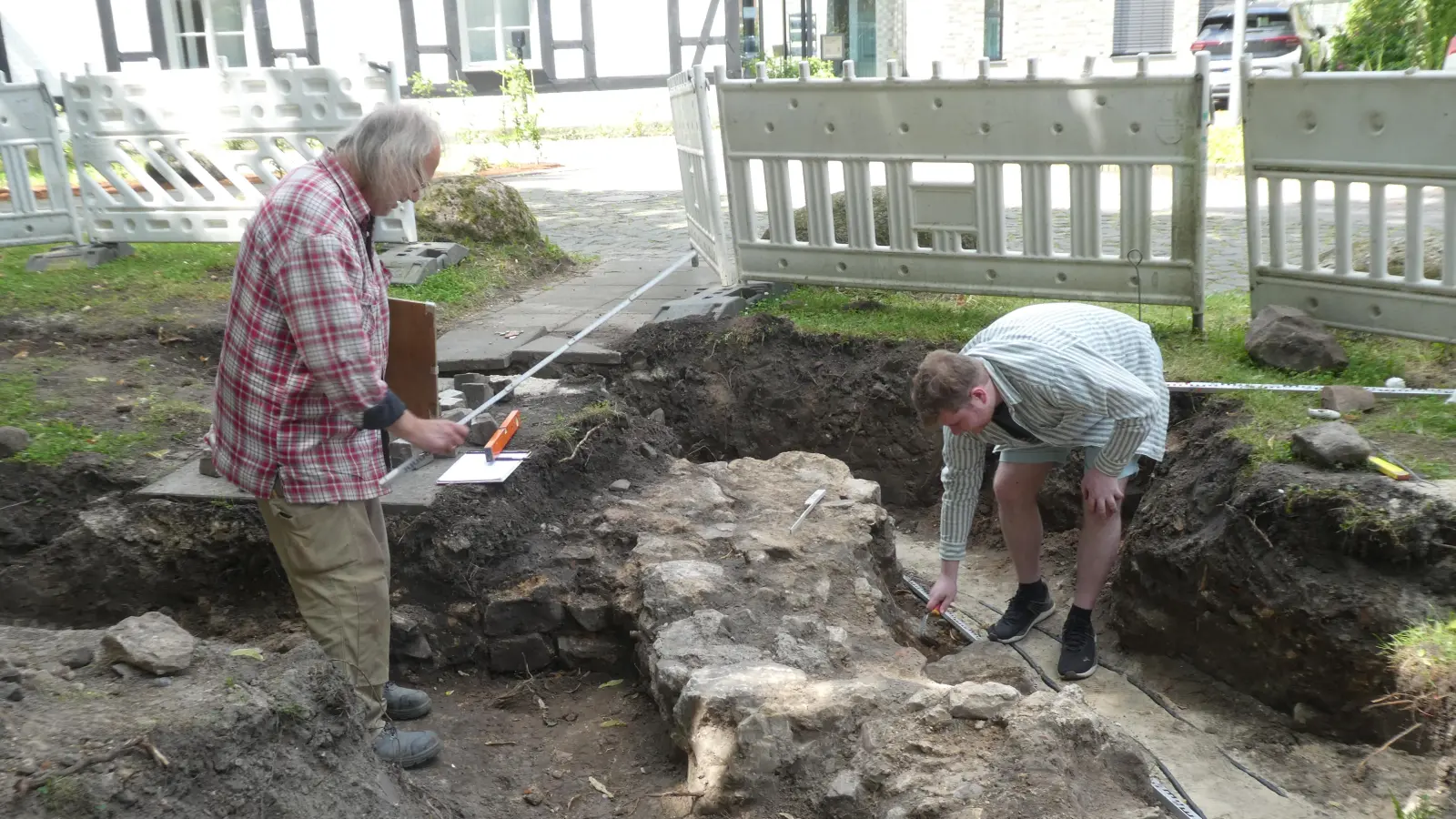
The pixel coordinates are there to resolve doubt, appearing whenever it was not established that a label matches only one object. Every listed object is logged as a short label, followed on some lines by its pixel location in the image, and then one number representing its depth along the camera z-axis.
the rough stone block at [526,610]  4.29
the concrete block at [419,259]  8.34
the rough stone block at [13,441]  4.95
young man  4.00
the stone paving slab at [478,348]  6.35
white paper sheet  4.56
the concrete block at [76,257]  8.91
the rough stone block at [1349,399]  4.99
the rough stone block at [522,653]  4.32
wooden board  3.58
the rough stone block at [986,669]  3.87
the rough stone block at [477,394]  5.39
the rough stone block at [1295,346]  5.53
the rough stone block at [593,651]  4.30
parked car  18.80
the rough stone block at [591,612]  4.28
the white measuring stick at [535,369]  4.71
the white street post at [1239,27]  15.33
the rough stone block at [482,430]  4.89
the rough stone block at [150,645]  2.86
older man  2.95
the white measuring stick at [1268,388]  5.07
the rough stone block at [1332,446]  4.35
